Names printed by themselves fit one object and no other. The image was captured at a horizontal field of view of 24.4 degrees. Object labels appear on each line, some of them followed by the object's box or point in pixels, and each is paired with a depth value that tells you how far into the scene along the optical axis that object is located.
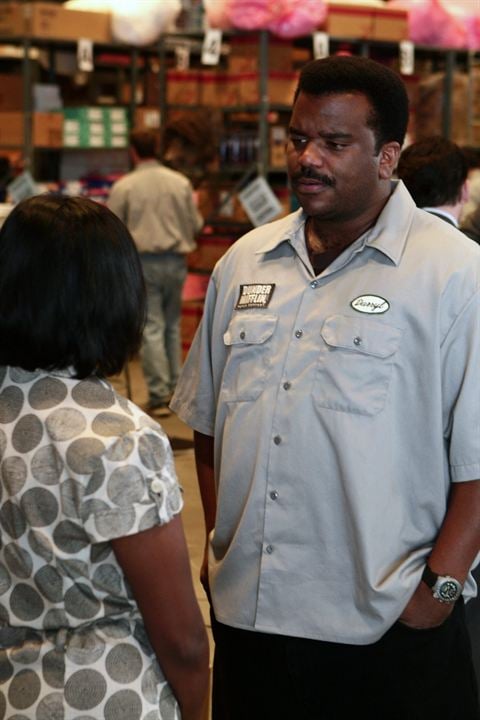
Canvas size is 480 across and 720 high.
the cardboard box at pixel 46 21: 8.21
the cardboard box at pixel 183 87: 7.95
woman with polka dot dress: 1.49
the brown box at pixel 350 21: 7.59
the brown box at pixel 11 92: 8.59
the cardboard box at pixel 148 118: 8.92
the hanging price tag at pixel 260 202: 6.85
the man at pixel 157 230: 6.99
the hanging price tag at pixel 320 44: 7.42
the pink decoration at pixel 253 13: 7.11
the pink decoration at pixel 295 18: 7.17
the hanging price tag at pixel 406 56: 8.02
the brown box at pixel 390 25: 7.90
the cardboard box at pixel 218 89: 7.55
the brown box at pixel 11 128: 8.45
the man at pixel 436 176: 3.16
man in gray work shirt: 1.91
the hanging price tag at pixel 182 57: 8.42
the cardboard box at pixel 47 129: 8.50
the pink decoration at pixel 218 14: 7.31
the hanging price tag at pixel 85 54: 8.33
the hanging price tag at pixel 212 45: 7.38
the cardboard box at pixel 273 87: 7.31
